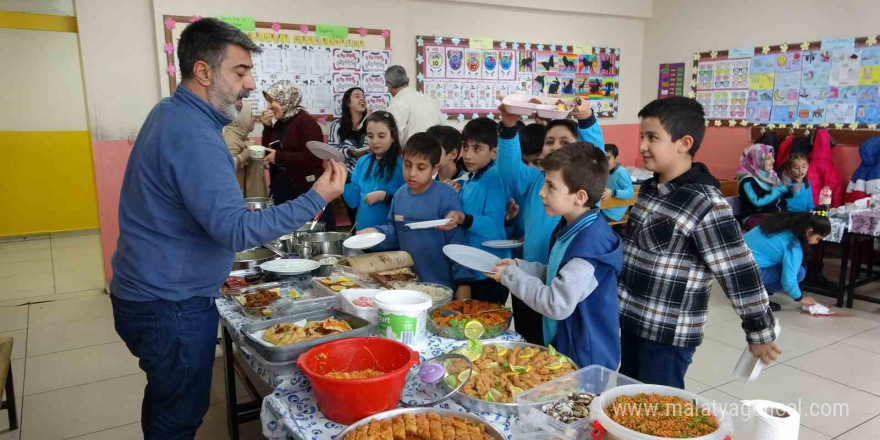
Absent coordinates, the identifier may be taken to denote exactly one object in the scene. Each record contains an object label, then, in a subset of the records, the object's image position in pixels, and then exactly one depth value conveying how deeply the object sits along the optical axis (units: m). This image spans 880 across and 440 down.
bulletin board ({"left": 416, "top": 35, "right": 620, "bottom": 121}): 5.98
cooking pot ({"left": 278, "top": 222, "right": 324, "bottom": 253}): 2.72
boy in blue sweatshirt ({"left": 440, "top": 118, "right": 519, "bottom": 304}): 2.65
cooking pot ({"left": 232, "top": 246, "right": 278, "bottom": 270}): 2.47
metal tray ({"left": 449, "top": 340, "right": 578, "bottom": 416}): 1.29
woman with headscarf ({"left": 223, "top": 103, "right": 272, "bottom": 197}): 4.41
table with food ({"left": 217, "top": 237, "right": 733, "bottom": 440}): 1.16
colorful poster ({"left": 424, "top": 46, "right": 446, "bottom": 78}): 5.90
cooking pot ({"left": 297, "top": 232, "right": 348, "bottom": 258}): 2.61
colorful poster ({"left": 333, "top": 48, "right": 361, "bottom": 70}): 5.26
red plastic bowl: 1.24
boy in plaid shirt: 1.72
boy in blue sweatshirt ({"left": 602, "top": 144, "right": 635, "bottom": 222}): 4.45
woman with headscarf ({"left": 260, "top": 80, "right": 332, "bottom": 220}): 4.41
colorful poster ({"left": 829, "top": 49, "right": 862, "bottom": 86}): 5.49
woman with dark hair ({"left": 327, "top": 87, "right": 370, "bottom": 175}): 4.98
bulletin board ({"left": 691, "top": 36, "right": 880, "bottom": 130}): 5.46
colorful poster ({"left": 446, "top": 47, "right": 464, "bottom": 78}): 6.04
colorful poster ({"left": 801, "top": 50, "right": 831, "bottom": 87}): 5.71
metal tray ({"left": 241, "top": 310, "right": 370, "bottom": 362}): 1.47
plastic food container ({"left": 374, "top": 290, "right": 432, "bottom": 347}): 1.58
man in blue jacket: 1.46
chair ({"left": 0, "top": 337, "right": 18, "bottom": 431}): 2.54
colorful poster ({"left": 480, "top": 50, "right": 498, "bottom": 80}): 6.29
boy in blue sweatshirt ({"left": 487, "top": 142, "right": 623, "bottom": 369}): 1.63
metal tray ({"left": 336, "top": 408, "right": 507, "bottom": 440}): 1.15
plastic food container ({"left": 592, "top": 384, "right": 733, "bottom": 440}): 1.03
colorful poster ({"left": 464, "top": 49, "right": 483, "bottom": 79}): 6.17
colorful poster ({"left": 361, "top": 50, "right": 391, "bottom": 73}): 5.41
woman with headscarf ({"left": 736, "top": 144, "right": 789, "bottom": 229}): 5.15
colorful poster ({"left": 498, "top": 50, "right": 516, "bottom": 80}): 6.39
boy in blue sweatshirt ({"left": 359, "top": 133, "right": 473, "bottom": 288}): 2.54
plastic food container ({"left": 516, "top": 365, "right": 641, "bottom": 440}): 1.13
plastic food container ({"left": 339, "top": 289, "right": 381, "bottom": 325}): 1.72
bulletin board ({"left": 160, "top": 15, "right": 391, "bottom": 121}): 4.97
